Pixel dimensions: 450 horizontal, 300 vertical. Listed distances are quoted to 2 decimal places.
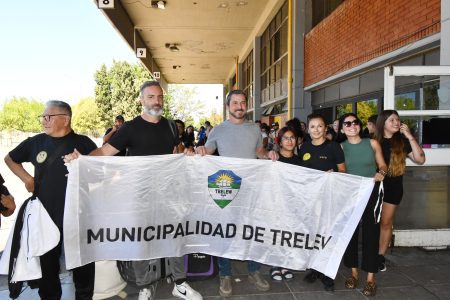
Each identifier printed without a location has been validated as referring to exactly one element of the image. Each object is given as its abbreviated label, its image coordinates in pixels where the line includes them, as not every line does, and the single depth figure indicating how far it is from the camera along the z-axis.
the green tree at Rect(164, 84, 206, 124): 65.69
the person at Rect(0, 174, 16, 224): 2.77
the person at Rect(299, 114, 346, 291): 3.74
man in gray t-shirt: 3.72
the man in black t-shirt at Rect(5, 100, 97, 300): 2.99
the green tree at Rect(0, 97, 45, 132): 86.38
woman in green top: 3.67
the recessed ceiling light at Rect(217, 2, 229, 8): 13.78
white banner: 3.39
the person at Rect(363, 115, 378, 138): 5.08
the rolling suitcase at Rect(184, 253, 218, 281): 3.81
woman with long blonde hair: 3.96
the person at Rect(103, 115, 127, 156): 9.14
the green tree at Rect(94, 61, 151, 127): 48.87
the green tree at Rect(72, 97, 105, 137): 73.31
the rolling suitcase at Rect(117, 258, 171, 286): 3.48
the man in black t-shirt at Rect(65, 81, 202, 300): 3.30
